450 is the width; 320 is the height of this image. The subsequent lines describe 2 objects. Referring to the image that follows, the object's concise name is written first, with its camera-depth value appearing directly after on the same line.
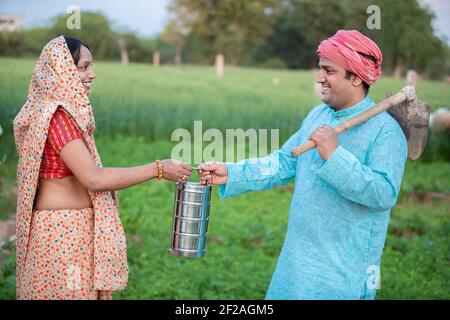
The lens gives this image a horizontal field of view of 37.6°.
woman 2.87
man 2.80
